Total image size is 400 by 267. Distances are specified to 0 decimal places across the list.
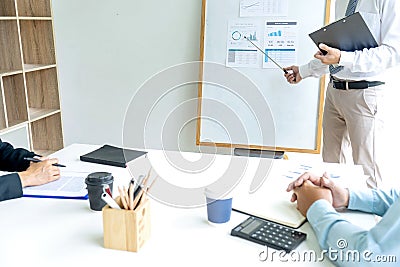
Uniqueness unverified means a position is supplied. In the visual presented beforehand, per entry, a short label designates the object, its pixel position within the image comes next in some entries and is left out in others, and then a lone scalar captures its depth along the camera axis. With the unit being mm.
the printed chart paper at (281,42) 2547
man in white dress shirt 1840
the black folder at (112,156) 1462
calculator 919
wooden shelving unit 2590
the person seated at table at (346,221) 784
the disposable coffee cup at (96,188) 1079
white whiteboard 2537
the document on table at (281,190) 1068
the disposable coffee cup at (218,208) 1007
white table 860
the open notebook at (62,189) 1184
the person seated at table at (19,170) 1136
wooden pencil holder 889
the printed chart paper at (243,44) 2594
